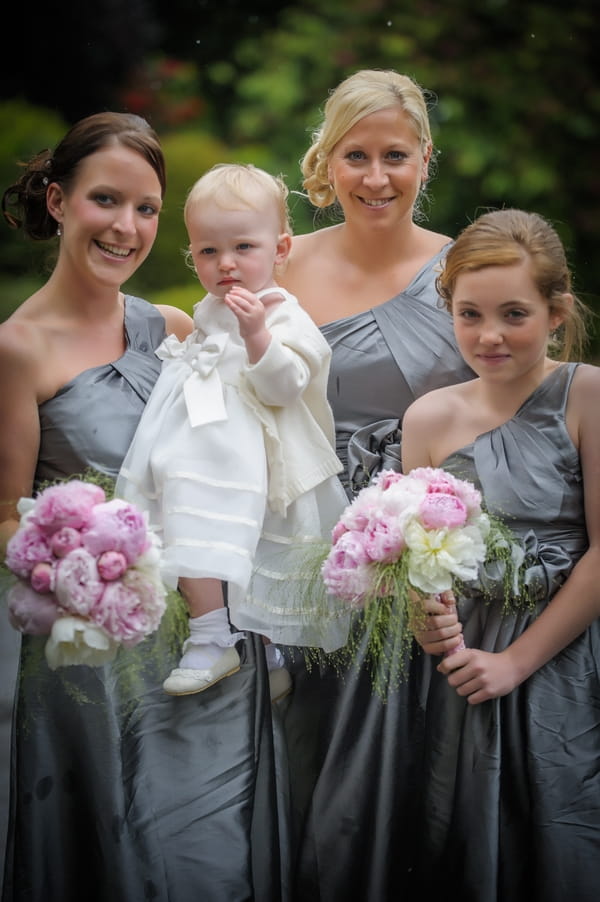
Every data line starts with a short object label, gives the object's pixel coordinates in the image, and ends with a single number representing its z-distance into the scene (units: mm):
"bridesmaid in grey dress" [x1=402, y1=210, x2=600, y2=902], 2520
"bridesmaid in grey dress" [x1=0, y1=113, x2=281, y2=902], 2613
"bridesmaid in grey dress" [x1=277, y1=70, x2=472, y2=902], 2719
